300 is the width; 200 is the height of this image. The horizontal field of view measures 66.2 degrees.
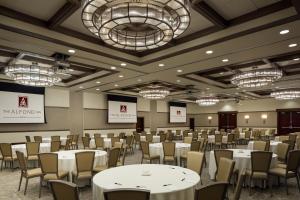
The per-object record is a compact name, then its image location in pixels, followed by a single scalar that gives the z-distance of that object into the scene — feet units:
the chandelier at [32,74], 26.12
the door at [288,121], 68.49
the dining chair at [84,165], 17.78
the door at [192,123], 92.07
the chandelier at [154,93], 44.19
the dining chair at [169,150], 26.06
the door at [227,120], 80.89
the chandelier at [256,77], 28.40
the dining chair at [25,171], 18.18
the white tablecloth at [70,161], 18.87
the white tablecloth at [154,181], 10.05
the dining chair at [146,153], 26.75
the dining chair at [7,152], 26.27
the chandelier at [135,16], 10.55
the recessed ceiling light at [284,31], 18.49
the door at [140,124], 69.67
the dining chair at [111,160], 18.90
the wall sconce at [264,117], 72.95
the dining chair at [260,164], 17.65
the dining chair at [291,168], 17.51
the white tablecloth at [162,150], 26.95
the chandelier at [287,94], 49.05
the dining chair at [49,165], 17.42
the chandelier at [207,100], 58.34
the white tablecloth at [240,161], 19.42
